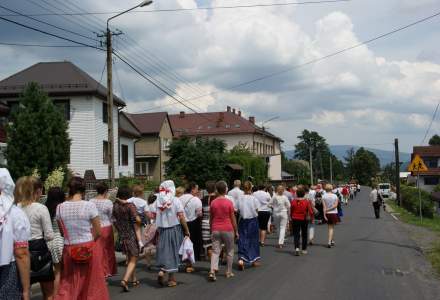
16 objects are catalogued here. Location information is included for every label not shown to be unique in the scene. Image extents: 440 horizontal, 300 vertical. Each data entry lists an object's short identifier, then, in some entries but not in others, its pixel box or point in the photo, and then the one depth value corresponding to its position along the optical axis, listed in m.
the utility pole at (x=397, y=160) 48.62
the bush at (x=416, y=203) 36.97
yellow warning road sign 24.52
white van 75.78
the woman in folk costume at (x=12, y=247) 5.40
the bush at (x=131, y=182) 34.40
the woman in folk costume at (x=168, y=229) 9.66
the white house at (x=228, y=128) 80.69
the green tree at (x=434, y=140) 152.40
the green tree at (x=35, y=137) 28.09
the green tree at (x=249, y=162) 52.97
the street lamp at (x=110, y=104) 20.55
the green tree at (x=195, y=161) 35.12
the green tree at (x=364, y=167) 141.62
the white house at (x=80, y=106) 36.16
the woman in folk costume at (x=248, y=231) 11.92
